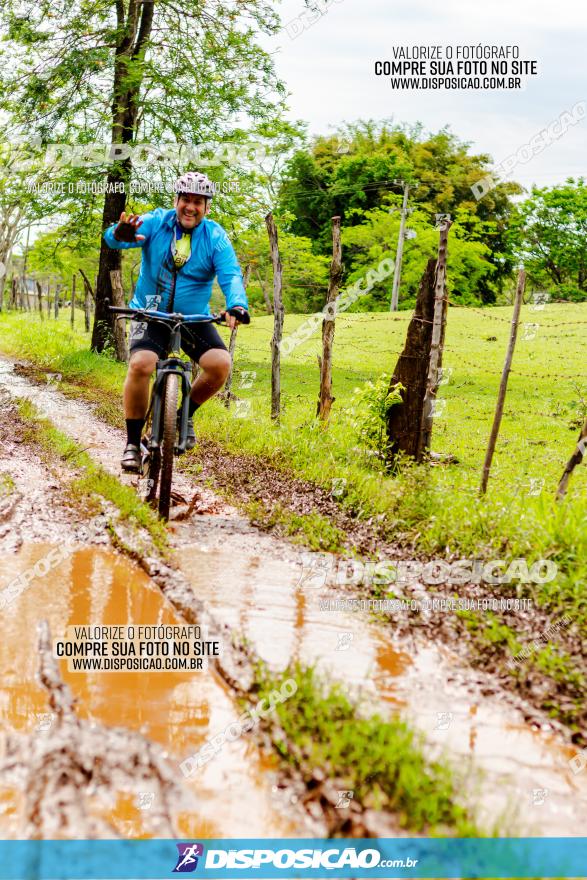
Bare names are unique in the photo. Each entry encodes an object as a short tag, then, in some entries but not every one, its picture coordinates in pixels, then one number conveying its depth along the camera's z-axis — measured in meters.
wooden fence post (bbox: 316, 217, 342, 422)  10.52
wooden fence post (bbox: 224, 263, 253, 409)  14.27
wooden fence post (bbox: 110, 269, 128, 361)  17.83
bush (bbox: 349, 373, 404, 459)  8.49
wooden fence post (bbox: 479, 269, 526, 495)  7.09
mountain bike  6.11
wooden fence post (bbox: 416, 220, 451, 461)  8.00
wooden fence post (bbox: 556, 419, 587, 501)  6.20
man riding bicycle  6.25
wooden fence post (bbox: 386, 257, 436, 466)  8.14
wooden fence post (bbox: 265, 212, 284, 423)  12.27
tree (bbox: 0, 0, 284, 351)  17.30
